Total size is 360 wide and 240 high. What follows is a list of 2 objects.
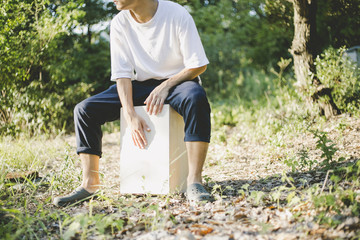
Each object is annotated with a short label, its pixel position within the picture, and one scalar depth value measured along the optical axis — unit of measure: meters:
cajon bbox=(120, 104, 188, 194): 2.16
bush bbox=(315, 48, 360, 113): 3.30
